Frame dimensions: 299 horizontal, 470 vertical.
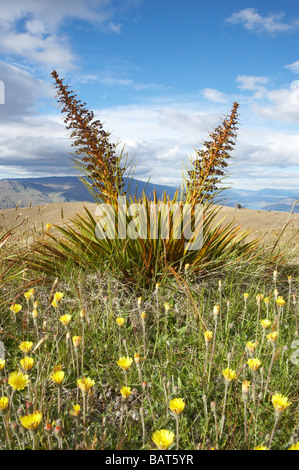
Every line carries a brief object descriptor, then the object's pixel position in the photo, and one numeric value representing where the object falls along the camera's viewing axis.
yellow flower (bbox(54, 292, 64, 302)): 0.75
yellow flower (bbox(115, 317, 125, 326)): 0.67
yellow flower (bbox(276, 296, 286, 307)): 0.72
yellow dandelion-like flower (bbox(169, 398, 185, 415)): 0.42
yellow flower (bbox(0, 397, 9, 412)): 0.46
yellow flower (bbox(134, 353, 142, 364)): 0.53
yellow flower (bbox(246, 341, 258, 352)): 0.52
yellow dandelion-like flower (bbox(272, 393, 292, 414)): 0.43
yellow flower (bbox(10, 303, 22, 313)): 0.78
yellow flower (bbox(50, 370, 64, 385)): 0.49
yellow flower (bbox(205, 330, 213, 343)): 0.58
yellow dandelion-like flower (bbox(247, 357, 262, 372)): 0.49
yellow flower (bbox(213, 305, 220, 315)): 0.64
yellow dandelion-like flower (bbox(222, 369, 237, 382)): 0.50
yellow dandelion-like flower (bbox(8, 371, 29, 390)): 0.52
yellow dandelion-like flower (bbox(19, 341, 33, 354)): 0.56
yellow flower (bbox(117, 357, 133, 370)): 0.52
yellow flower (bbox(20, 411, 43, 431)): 0.42
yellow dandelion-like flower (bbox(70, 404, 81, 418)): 0.48
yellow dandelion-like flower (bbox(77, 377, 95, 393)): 0.48
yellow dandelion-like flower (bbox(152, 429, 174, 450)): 0.39
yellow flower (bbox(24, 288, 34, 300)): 0.77
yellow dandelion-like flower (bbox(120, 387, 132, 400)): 0.48
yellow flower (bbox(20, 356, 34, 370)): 0.51
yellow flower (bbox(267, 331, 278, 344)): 0.56
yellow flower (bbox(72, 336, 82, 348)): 0.56
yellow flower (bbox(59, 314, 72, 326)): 0.64
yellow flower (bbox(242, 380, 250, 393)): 0.47
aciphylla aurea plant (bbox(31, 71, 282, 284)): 1.17
